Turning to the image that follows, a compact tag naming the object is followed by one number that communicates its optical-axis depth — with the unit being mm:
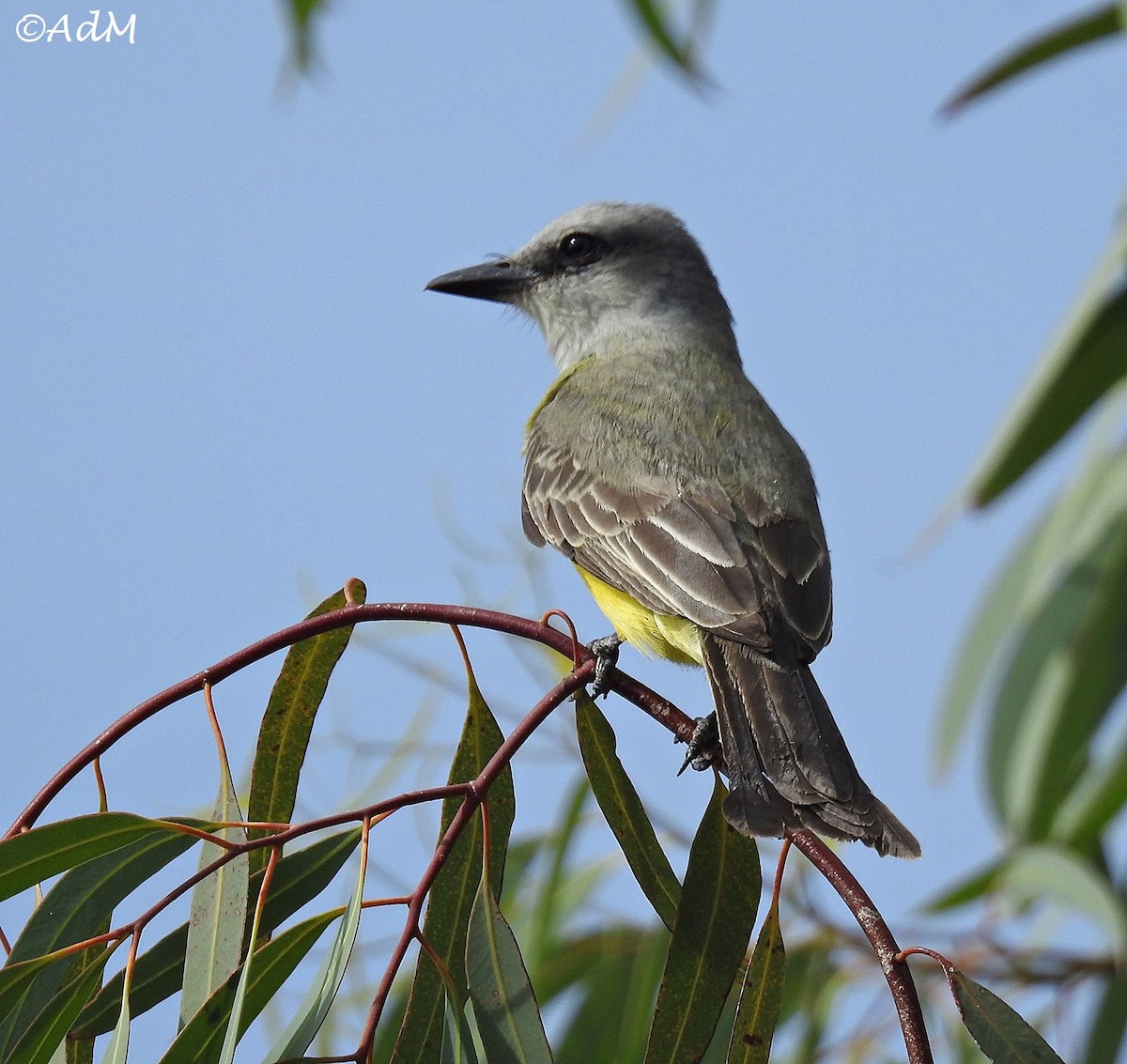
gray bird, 4316
